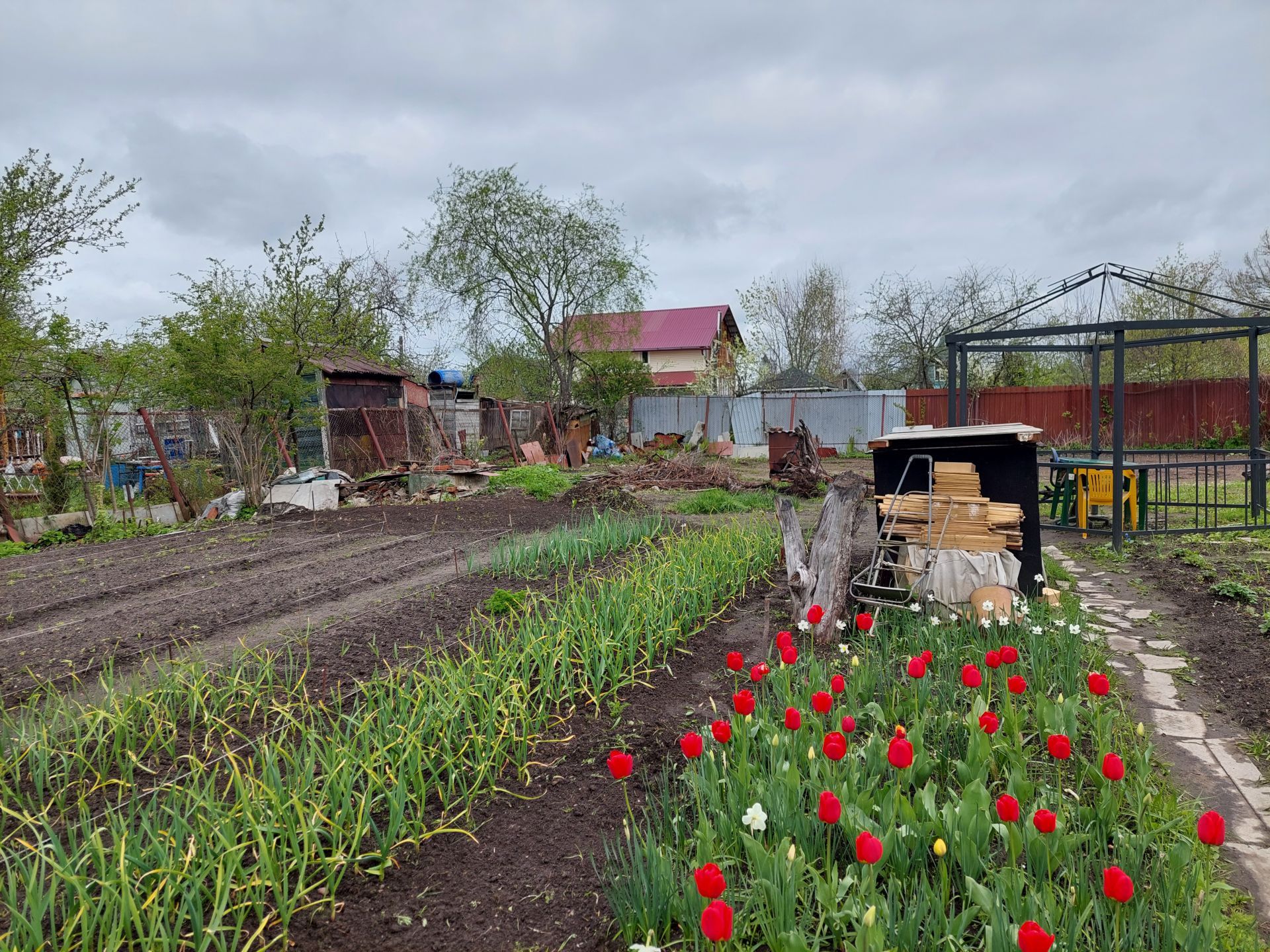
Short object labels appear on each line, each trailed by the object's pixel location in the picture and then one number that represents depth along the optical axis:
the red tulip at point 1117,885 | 1.45
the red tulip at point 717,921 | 1.32
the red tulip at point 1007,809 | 1.75
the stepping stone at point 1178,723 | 3.37
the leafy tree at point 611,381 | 24.12
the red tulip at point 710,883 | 1.42
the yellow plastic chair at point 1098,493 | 8.05
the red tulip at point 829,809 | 1.71
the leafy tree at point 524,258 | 22.38
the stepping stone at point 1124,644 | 4.53
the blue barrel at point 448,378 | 22.59
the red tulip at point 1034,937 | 1.28
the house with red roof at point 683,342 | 37.84
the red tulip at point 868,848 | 1.56
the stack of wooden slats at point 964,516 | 4.89
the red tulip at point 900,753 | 1.96
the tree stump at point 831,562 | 4.44
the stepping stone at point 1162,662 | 4.18
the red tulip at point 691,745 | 2.07
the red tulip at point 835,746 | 2.01
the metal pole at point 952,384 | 8.75
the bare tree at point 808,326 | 32.56
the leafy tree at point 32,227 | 11.51
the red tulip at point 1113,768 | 1.95
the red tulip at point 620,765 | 2.00
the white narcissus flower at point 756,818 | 1.88
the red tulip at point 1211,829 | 1.61
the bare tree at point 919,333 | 24.84
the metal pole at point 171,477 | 10.48
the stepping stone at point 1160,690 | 3.71
